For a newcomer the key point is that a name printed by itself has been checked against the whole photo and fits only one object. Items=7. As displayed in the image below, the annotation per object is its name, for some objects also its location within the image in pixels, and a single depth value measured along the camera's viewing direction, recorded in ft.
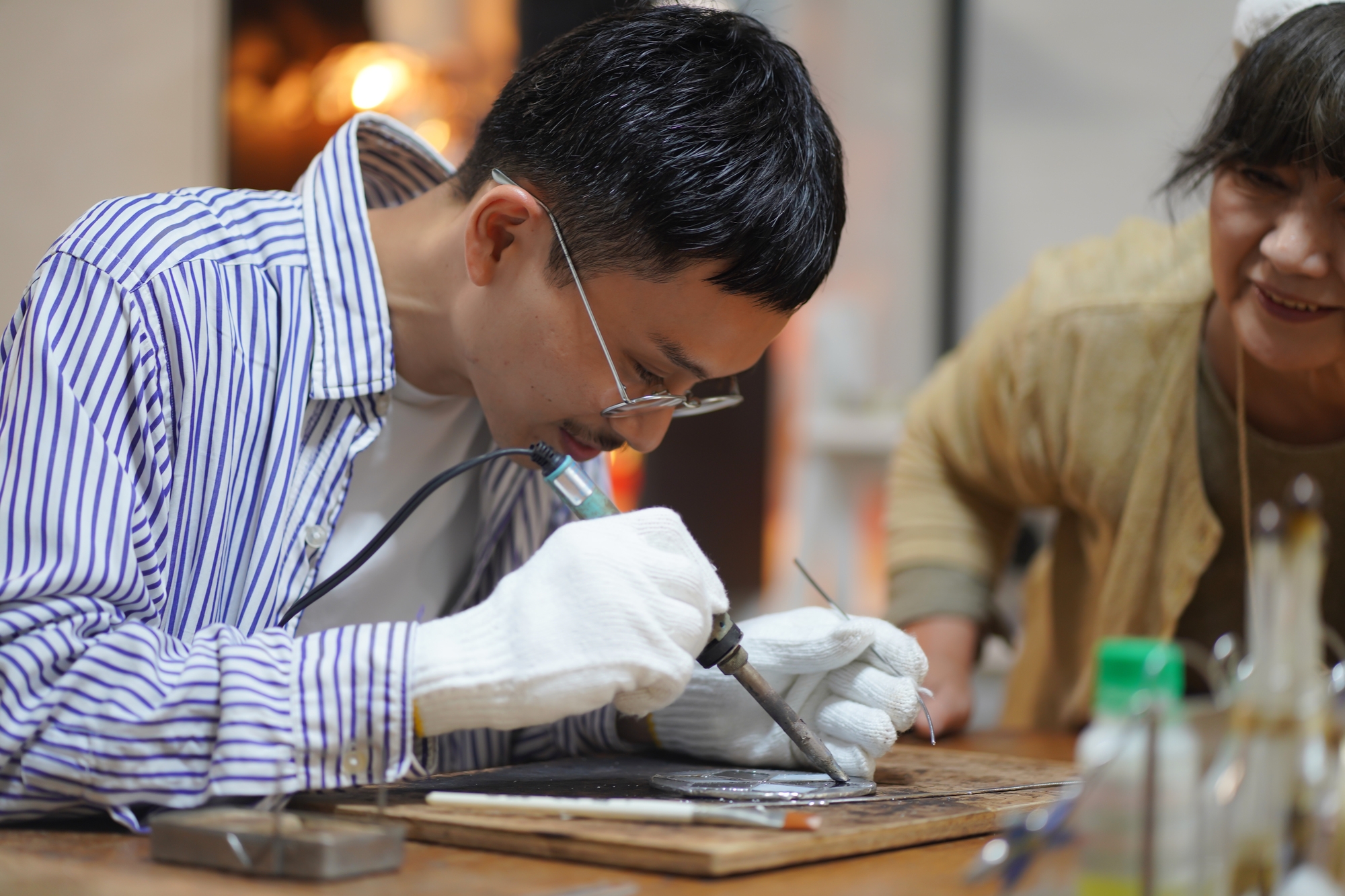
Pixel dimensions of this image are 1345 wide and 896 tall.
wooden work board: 4.43
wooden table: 4.29
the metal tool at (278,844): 4.30
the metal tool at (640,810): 4.53
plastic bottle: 4.03
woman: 5.46
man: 4.59
